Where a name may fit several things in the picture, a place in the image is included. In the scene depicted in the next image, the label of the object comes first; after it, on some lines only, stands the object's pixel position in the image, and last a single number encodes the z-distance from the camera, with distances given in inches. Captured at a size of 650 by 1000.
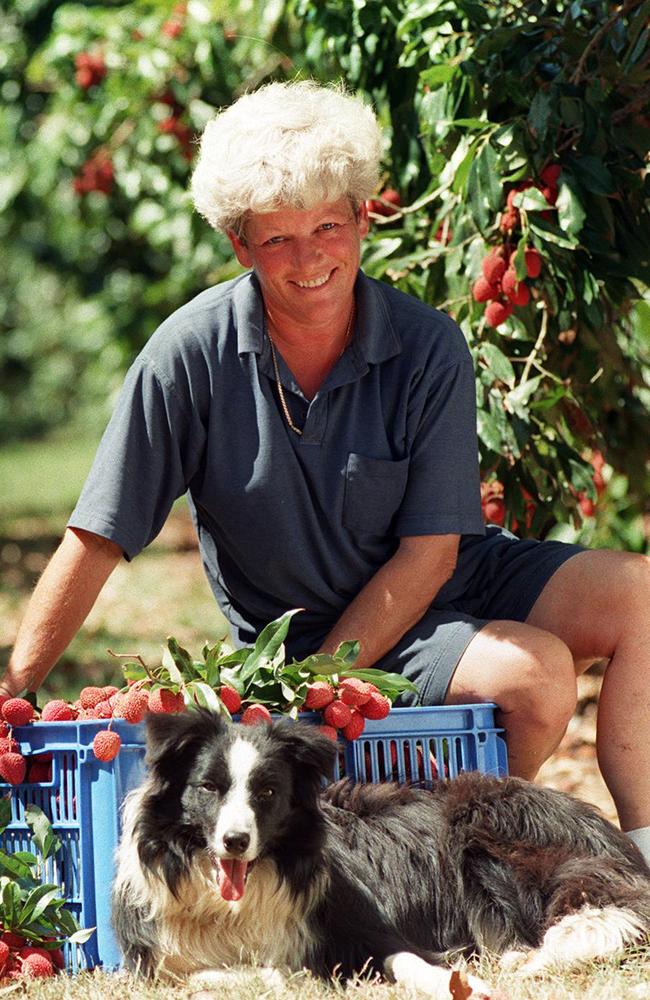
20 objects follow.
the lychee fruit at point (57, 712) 230.8
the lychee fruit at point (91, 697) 232.2
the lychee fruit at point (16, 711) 229.3
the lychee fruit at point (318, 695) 224.1
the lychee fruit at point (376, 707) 227.0
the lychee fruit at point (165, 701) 217.2
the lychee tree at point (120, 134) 466.3
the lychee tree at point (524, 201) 291.0
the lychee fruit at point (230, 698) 219.0
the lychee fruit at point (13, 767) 228.2
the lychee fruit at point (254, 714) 216.4
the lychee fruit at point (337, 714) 222.8
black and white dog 203.6
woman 250.5
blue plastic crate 222.5
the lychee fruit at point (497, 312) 302.2
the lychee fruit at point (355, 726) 226.5
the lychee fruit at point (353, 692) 226.8
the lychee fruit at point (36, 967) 216.5
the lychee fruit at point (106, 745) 215.9
